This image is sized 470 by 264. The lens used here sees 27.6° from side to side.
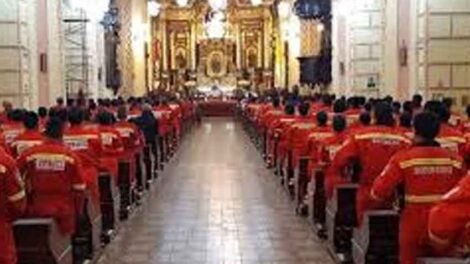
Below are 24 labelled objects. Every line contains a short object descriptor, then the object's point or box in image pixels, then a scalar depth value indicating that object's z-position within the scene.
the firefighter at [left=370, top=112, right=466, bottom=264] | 7.36
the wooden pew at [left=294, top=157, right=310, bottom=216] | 14.19
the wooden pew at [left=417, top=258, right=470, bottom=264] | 6.09
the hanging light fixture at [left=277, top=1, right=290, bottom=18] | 47.99
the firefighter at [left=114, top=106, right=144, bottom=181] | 15.62
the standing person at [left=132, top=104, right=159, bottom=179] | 19.22
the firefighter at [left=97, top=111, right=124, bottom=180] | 13.58
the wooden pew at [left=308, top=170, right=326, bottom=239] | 12.11
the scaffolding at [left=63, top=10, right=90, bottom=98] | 27.42
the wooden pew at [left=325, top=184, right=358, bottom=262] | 10.48
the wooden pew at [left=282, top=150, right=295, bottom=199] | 16.38
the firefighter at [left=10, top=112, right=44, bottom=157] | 11.25
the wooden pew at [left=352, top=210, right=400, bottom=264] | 8.59
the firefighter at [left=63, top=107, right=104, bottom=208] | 11.27
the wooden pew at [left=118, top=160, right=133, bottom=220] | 14.54
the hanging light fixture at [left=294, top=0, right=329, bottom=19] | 31.41
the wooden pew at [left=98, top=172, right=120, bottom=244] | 12.52
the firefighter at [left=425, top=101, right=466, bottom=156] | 10.12
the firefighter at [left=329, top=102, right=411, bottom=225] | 9.62
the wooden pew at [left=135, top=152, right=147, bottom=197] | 16.67
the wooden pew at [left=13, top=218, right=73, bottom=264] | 8.46
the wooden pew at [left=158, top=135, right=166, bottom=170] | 22.44
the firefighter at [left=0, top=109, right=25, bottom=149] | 13.29
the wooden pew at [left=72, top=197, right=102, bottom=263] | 10.54
